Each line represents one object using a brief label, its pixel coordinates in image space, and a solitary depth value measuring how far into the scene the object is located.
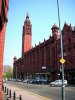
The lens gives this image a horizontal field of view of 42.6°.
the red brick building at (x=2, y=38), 6.39
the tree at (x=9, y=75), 77.20
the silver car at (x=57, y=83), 22.14
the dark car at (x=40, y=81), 29.85
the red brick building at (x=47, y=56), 28.33
